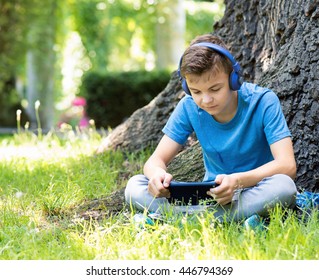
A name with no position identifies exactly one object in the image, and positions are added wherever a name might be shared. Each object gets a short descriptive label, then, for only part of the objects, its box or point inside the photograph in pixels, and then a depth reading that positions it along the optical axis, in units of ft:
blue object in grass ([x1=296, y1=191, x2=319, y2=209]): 20.65
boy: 18.92
